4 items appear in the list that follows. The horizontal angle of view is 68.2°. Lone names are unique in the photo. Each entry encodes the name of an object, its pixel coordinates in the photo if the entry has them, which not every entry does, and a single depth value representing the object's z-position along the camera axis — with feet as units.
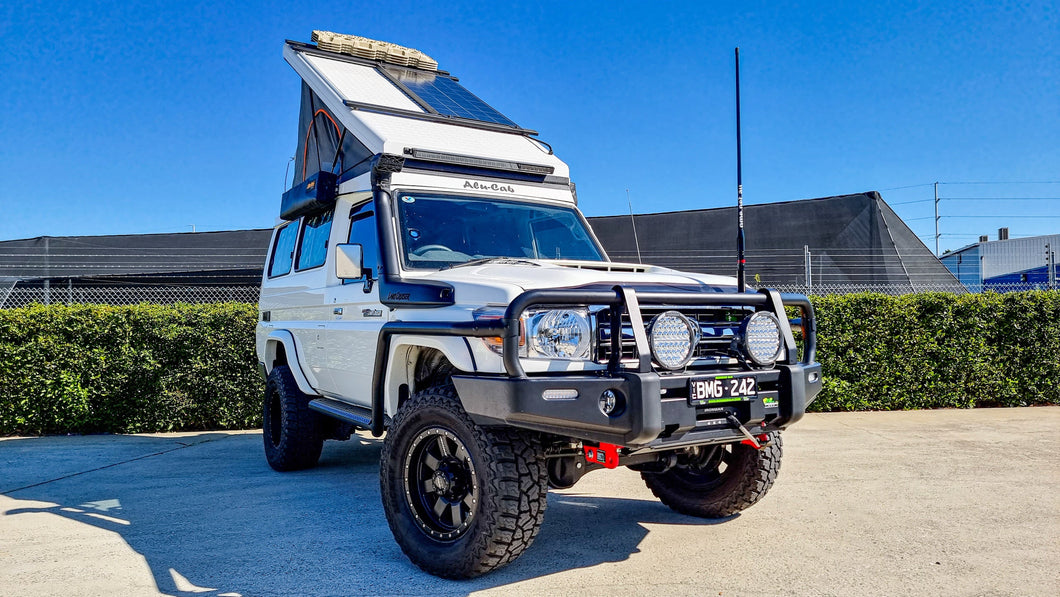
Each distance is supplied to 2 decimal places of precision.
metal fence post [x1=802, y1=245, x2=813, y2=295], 34.71
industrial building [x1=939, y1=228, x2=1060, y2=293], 76.89
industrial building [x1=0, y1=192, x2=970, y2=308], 39.37
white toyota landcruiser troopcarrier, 11.67
